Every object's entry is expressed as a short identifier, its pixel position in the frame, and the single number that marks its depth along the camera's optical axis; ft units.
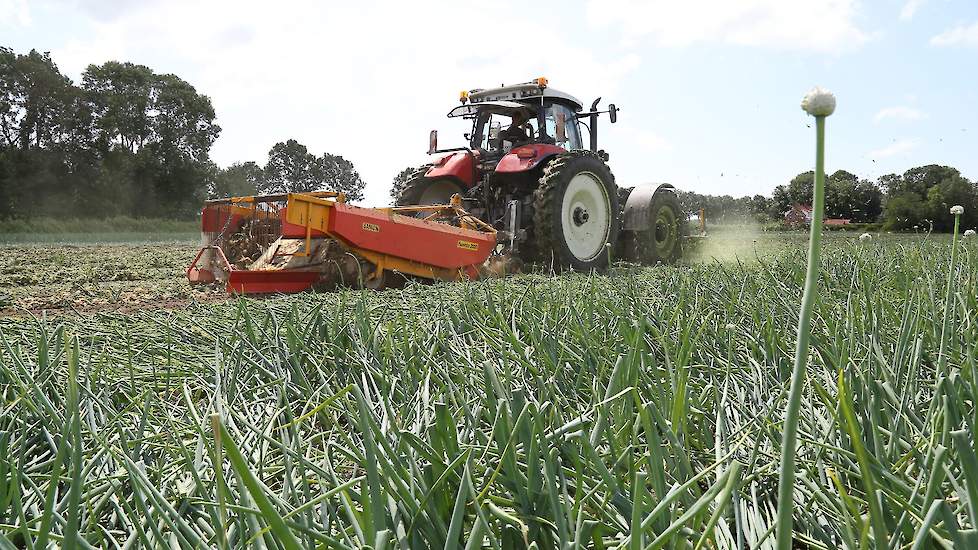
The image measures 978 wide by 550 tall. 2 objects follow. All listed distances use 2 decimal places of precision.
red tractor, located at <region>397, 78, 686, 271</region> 21.34
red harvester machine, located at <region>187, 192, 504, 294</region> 16.28
